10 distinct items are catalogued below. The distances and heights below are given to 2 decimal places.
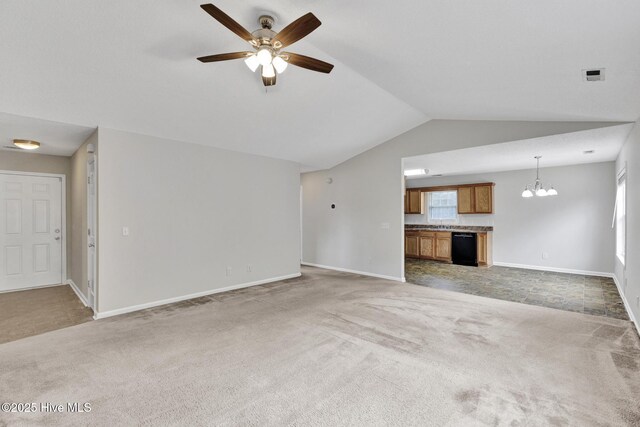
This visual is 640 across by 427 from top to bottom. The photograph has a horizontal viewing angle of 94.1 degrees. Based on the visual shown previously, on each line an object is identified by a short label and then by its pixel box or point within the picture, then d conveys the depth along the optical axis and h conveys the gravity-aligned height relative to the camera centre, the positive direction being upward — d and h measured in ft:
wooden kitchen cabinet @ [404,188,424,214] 29.17 +1.17
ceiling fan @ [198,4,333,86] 6.54 +4.23
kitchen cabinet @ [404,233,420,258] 28.19 -3.12
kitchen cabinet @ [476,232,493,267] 24.36 -3.07
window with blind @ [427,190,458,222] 27.61 +0.67
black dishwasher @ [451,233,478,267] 24.38 -2.99
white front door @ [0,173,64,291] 16.53 -0.90
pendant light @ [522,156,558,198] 19.66 +1.47
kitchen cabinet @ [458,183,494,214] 24.63 +1.20
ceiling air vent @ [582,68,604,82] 8.23 +3.88
